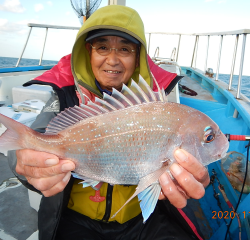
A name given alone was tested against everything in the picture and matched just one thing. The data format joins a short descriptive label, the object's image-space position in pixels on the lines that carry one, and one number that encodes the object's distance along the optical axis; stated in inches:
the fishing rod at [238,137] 20.0
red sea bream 15.5
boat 24.6
